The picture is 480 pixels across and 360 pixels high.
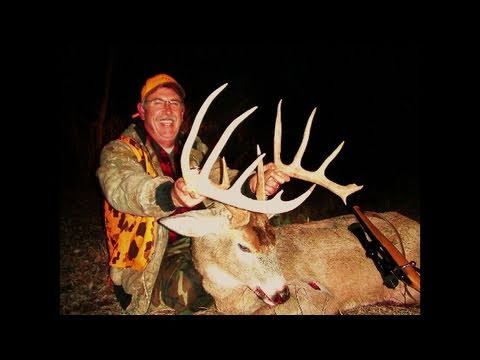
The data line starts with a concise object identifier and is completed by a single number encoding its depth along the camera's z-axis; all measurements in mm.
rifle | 2410
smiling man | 2100
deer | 2209
